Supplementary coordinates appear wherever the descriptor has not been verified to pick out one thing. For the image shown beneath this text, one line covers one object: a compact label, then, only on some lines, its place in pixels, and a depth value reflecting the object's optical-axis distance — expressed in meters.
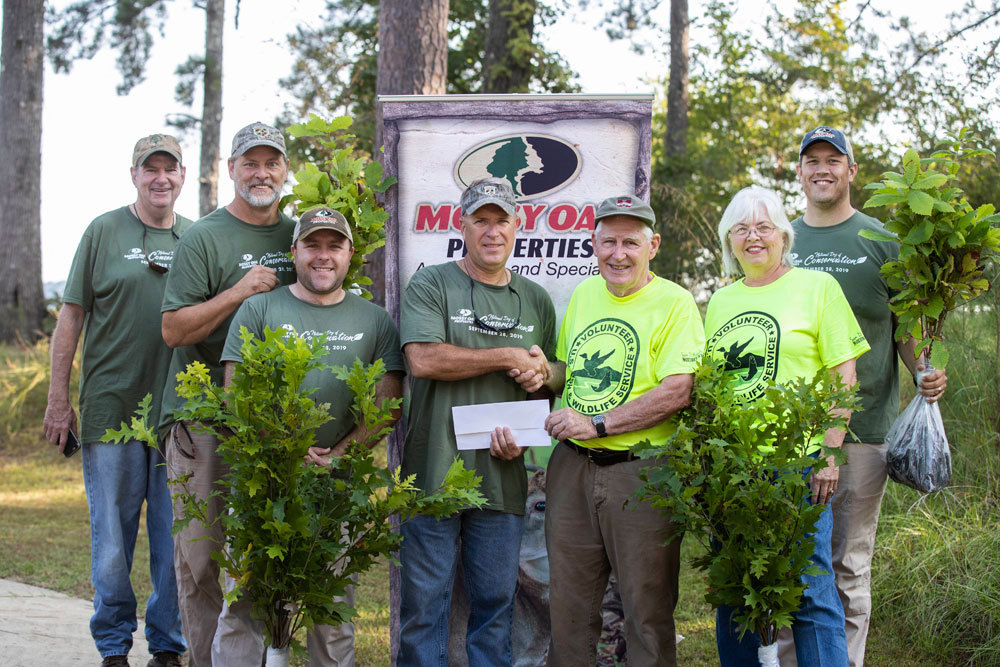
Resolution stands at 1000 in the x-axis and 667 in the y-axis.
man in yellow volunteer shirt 3.67
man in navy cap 4.12
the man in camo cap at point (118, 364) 4.59
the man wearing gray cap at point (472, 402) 3.90
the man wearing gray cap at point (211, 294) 4.03
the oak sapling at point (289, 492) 3.31
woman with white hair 3.63
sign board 4.76
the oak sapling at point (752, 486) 3.37
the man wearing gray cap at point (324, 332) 3.82
